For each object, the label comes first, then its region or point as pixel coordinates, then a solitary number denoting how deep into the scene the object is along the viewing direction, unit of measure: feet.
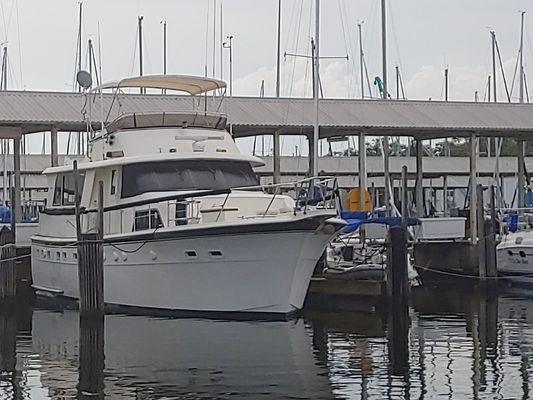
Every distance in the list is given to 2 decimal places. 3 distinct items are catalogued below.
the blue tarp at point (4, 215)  124.88
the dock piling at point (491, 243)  103.30
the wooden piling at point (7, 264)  88.28
